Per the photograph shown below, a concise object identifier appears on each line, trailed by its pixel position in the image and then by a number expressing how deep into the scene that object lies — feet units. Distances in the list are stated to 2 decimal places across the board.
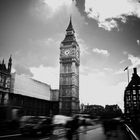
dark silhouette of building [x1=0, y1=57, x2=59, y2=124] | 207.85
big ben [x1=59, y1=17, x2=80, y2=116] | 297.33
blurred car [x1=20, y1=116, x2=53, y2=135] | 54.39
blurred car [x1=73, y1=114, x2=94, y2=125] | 121.43
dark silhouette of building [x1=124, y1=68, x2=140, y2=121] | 323.98
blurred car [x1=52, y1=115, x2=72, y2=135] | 76.21
